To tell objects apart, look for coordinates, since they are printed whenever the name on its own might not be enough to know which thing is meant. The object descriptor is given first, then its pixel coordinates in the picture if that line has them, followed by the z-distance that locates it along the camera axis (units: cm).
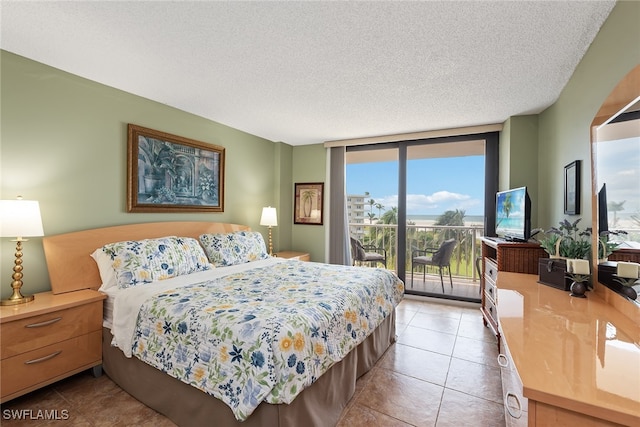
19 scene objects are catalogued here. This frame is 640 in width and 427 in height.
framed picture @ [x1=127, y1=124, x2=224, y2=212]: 294
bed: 146
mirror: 129
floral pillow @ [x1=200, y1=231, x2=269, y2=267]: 322
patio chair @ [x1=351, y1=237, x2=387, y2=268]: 460
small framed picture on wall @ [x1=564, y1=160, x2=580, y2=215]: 212
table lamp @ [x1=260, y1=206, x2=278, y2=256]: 430
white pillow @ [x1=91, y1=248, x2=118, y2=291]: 236
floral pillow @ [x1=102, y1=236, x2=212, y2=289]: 236
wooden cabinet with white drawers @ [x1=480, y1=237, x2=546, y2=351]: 250
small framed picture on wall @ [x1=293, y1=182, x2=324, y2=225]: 491
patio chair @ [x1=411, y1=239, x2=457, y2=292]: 432
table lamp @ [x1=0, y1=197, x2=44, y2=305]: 194
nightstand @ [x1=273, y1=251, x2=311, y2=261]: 444
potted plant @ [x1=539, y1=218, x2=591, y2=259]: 186
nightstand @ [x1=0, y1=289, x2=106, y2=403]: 182
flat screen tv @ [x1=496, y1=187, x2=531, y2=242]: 271
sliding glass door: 421
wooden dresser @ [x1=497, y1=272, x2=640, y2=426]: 78
